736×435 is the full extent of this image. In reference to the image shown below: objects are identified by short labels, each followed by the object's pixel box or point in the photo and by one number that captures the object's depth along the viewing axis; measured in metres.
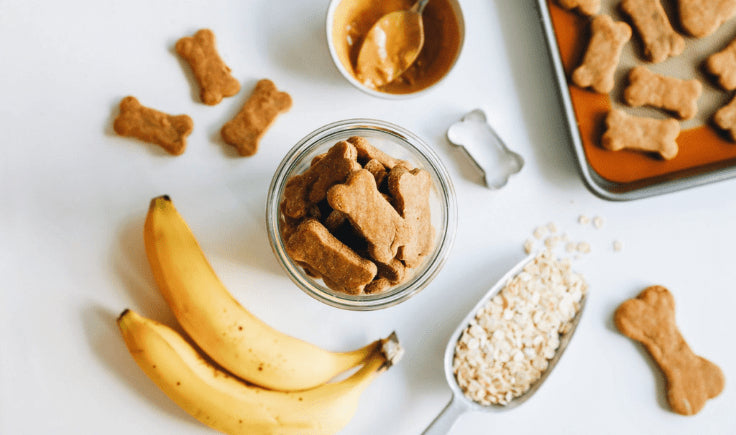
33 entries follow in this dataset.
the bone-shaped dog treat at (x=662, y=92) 0.90
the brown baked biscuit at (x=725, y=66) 0.90
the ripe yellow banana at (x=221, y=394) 0.79
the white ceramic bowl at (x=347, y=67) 0.83
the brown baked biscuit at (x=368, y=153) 0.73
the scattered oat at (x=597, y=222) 0.94
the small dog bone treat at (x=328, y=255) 0.66
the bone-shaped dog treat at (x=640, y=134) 0.89
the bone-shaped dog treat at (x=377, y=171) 0.71
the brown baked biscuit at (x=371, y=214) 0.64
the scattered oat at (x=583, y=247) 0.94
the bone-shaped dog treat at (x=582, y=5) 0.89
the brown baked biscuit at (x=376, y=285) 0.72
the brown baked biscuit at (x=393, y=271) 0.69
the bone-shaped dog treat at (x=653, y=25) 0.90
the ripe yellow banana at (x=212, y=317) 0.80
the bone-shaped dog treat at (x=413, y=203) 0.67
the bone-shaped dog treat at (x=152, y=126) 0.88
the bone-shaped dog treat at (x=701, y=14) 0.90
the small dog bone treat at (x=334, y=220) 0.70
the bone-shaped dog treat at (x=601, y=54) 0.89
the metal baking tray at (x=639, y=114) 0.91
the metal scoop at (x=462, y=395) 0.88
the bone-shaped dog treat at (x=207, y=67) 0.89
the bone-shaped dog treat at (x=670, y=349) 0.93
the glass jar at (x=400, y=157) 0.75
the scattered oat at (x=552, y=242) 0.94
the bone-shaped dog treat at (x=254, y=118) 0.88
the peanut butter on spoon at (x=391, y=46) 0.85
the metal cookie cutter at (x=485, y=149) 0.92
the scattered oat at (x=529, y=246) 0.93
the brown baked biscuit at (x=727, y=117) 0.90
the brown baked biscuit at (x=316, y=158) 0.77
